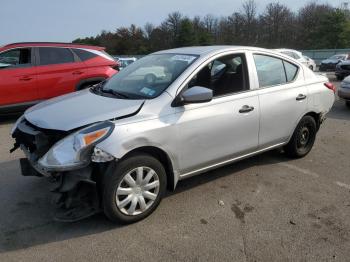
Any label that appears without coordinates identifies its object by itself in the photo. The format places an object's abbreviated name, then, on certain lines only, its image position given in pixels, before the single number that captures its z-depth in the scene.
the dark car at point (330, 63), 28.36
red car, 8.14
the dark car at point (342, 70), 18.22
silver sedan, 3.47
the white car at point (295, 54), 20.06
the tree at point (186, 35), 73.38
